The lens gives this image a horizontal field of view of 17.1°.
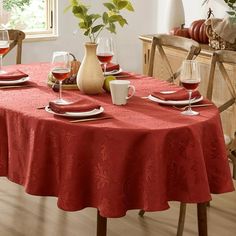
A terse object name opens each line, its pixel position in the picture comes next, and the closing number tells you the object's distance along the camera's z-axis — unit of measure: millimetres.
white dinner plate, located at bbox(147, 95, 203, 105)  3354
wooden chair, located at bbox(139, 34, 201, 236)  4361
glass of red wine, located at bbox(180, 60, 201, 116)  3214
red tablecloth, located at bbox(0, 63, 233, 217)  2895
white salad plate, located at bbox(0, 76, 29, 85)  3769
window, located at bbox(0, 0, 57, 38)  6408
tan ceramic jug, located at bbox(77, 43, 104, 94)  3513
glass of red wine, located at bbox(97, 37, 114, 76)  3715
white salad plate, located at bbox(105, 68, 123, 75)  4078
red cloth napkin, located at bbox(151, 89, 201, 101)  3399
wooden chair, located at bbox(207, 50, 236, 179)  4032
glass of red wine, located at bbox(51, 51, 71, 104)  3290
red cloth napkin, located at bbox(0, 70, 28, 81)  3829
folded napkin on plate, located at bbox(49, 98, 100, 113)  3095
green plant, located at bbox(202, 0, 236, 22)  5204
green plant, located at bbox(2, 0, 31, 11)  6368
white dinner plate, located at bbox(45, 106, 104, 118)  3042
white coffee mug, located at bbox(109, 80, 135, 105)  3321
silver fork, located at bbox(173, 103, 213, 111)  3303
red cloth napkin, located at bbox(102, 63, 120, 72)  4128
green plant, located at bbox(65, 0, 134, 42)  3455
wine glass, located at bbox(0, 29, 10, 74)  3979
